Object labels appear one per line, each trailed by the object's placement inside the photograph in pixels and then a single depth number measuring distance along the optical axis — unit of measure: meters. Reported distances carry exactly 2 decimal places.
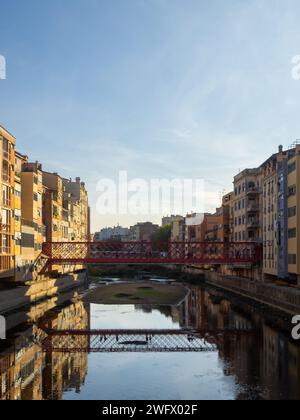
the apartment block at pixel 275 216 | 60.84
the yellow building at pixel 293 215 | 56.22
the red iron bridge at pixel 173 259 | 73.19
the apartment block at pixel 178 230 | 173.25
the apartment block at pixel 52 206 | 90.75
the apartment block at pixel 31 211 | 71.06
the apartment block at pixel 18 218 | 65.44
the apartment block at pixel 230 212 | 97.80
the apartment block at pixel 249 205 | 82.62
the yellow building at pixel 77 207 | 122.38
